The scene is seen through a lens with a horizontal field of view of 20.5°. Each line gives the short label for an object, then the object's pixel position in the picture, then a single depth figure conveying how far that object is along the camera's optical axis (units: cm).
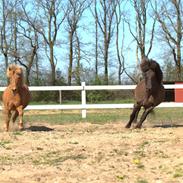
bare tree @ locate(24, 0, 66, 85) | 5150
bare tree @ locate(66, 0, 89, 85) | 5170
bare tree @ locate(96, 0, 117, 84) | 5288
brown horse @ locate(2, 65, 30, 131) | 1284
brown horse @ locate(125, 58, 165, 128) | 1342
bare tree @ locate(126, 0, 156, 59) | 5184
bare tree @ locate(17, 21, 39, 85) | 5081
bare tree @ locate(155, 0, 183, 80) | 5000
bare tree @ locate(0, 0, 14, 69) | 5122
